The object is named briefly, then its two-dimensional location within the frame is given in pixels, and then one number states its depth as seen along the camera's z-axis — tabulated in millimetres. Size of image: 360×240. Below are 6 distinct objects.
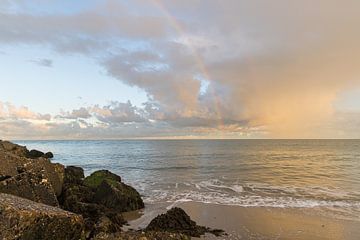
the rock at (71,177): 18250
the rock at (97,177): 18844
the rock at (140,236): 7145
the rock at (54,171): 11911
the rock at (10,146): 24481
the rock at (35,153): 40597
